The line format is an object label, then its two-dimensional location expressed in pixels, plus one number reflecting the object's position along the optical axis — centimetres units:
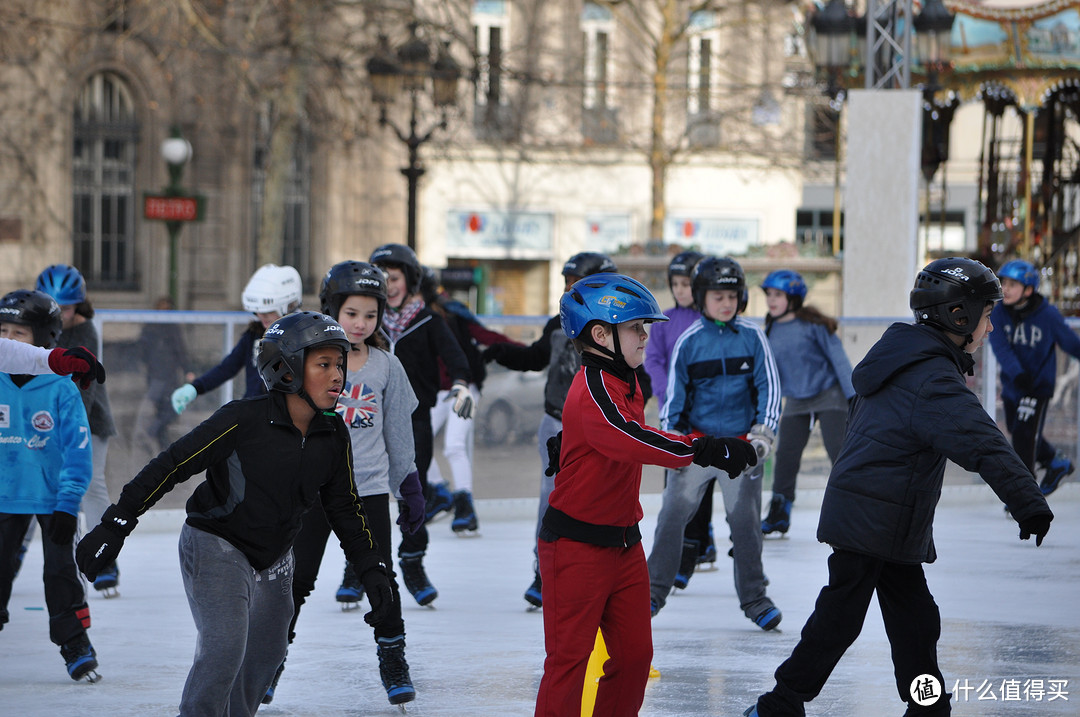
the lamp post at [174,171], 3616
